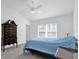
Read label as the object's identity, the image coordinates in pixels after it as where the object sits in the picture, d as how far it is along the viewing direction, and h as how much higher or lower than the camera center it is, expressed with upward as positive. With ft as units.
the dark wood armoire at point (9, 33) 8.74 -0.68
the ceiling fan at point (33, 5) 8.79 +4.36
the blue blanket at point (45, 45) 5.88 -2.19
